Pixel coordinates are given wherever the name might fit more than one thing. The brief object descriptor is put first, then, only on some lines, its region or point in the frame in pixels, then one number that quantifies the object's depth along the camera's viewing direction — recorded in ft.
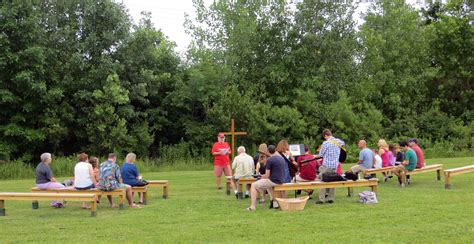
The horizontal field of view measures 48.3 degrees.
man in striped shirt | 38.47
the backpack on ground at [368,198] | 37.29
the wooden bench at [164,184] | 44.39
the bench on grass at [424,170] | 48.73
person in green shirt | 48.70
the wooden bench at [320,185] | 36.56
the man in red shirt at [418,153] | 50.34
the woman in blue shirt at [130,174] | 40.52
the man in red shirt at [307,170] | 40.19
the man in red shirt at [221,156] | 50.28
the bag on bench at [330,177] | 37.91
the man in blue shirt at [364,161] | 49.62
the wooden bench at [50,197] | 34.88
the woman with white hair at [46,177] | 40.75
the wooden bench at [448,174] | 45.34
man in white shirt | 43.98
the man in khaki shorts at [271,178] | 36.22
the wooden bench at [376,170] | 48.58
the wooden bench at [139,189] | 40.45
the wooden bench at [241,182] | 42.96
